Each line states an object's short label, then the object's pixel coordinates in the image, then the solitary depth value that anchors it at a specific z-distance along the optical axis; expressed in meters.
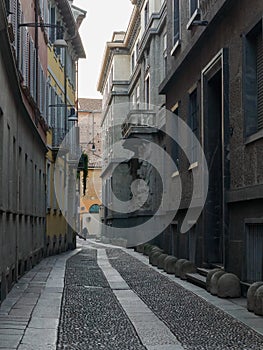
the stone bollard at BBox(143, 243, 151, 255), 27.74
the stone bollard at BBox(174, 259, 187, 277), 16.34
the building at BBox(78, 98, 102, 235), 70.62
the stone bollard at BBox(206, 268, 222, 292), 13.15
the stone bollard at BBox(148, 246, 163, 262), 22.38
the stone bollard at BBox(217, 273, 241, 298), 12.17
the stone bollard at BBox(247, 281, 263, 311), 10.23
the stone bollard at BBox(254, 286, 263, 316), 9.82
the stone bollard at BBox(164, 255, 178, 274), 17.68
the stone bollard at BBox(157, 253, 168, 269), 19.64
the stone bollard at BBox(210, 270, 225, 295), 12.68
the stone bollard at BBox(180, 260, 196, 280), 15.92
